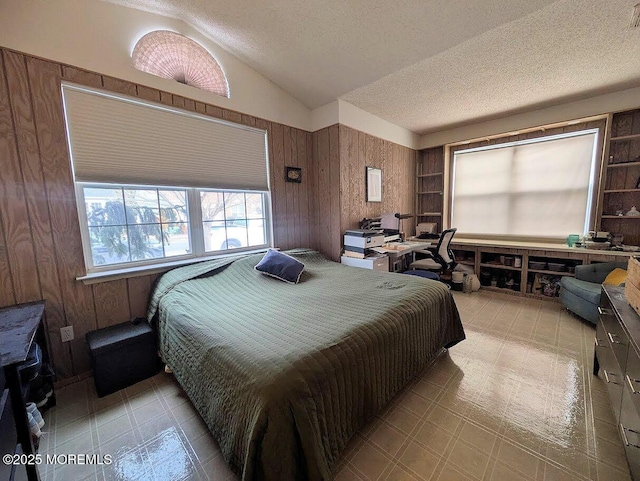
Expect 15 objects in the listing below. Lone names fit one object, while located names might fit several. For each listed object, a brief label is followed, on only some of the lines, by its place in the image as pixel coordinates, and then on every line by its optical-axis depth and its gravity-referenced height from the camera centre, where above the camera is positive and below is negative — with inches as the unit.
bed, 38.5 -28.3
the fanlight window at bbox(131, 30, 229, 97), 85.1 +55.6
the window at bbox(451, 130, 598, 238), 129.9 +10.7
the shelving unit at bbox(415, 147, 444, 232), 176.4 +16.2
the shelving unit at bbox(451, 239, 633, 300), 120.3 -31.9
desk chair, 130.4 -25.3
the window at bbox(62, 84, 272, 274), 76.6 +12.6
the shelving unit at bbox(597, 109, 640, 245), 116.4 +11.9
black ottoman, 69.4 -39.8
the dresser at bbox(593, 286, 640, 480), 42.4 -32.3
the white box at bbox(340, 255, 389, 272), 117.6 -24.9
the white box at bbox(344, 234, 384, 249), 119.3 -15.0
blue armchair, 99.7 -34.8
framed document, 142.7 +14.4
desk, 123.6 -21.0
